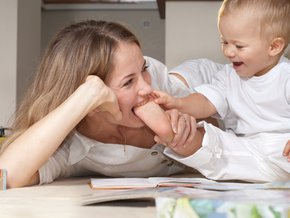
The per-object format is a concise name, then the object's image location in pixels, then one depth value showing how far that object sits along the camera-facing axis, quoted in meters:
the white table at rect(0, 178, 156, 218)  0.74
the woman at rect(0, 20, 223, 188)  1.08
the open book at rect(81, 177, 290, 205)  0.59
